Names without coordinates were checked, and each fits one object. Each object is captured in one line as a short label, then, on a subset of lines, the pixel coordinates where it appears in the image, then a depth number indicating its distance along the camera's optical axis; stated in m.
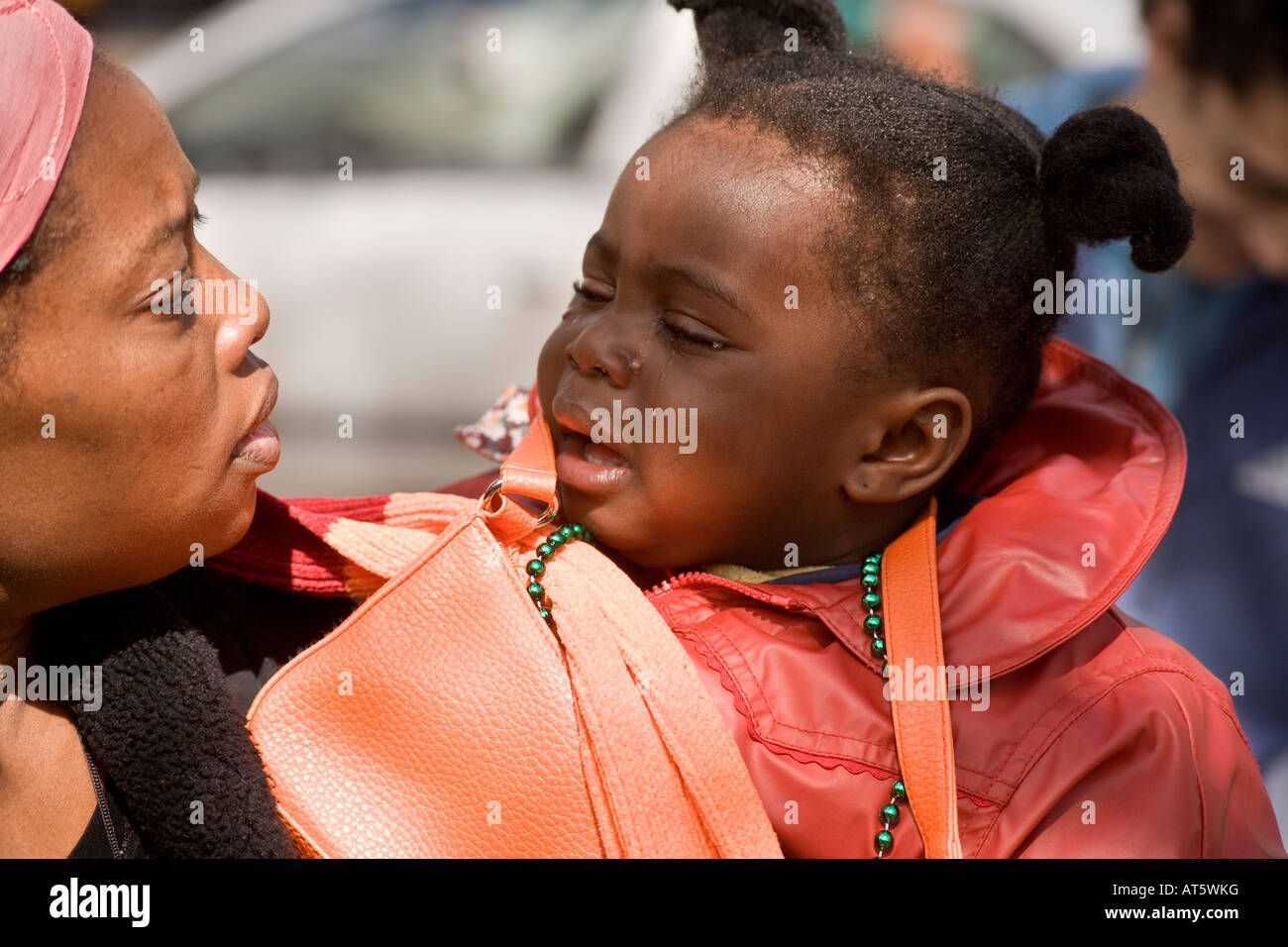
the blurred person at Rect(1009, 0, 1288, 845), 1.30
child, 1.04
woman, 0.95
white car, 1.90
